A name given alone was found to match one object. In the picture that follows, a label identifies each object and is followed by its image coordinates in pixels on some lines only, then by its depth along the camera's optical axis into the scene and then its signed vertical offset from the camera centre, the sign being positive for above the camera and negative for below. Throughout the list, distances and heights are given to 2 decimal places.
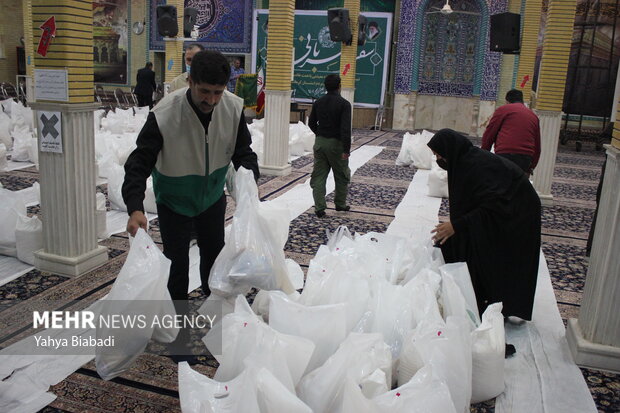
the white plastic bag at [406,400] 1.69 -0.96
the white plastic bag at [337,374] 1.92 -1.01
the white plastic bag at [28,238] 3.59 -1.14
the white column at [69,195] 3.36 -0.81
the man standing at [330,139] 4.97 -0.56
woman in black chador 2.86 -0.70
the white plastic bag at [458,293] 2.48 -0.93
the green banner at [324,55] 14.16 +0.51
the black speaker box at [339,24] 10.42 +0.93
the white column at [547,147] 6.27 -0.65
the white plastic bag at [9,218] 3.73 -1.07
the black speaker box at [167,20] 9.68 +0.76
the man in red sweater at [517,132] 4.91 -0.40
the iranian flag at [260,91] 13.16 -0.47
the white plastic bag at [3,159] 6.16 -1.12
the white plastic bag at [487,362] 2.29 -1.11
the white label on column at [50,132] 3.34 -0.43
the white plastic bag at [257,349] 1.87 -0.95
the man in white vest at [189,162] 2.15 -0.39
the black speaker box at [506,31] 8.30 +0.79
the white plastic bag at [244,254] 2.47 -0.80
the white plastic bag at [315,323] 2.19 -0.96
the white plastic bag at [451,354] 2.00 -0.96
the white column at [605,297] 2.58 -0.95
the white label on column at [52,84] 3.33 -0.15
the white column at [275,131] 7.01 -0.73
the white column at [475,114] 13.66 -0.73
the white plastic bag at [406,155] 8.48 -1.12
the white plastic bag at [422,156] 8.26 -1.09
